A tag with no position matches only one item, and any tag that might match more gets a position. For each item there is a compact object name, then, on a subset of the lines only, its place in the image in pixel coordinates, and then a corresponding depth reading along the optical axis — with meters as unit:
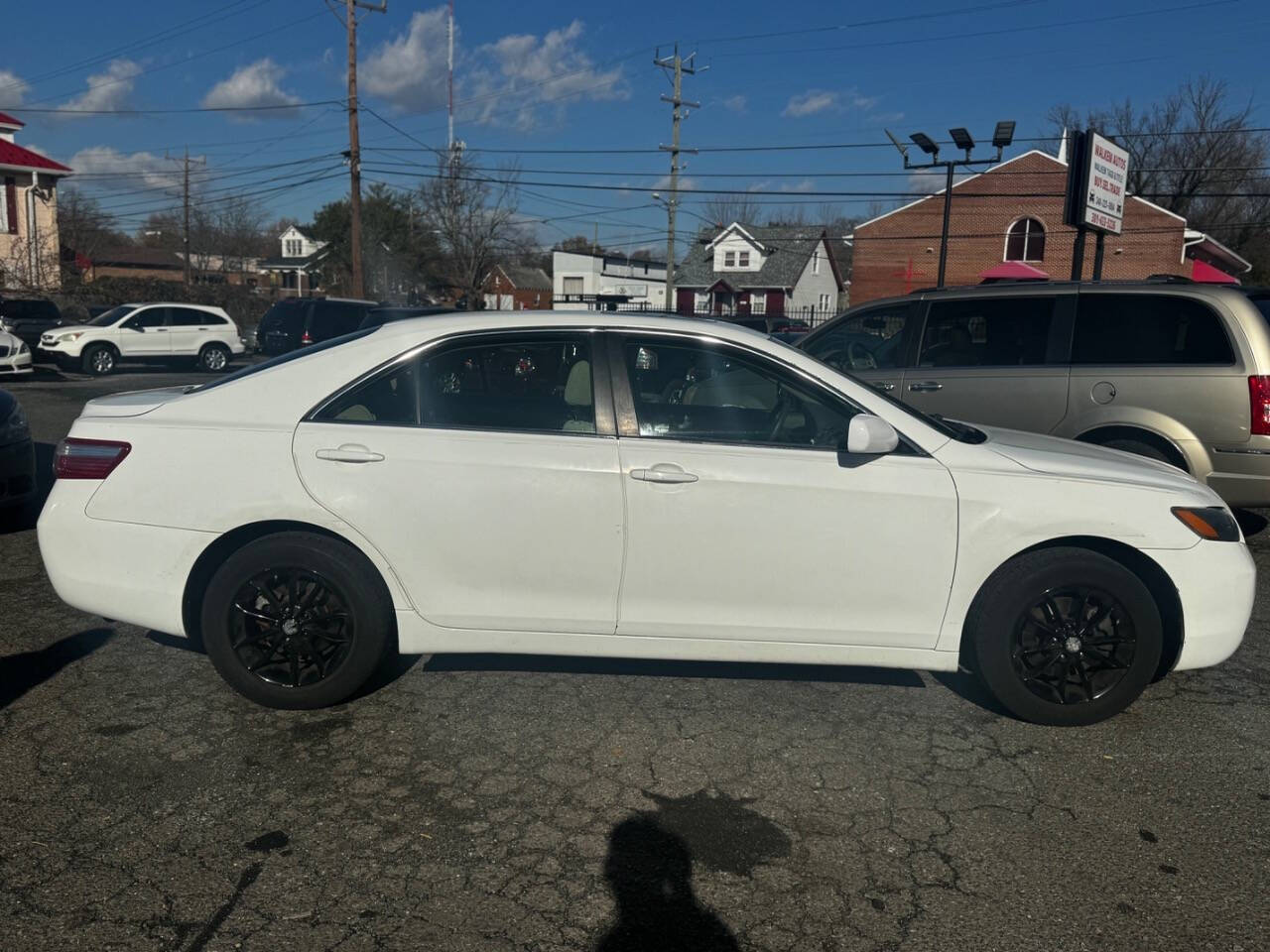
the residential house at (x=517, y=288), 68.81
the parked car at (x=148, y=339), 22.23
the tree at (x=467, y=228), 56.91
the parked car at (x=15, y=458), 6.93
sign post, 17.73
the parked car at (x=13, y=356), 18.53
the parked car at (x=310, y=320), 20.53
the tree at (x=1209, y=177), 52.00
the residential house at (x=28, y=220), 37.88
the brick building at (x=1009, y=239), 40.12
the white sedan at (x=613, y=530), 3.89
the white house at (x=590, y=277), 75.25
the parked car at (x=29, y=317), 25.11
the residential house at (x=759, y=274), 63.12
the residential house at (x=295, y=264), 68.19
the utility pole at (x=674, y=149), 40.56
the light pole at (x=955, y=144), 23.90
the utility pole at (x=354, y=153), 29.67
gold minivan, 6.49
